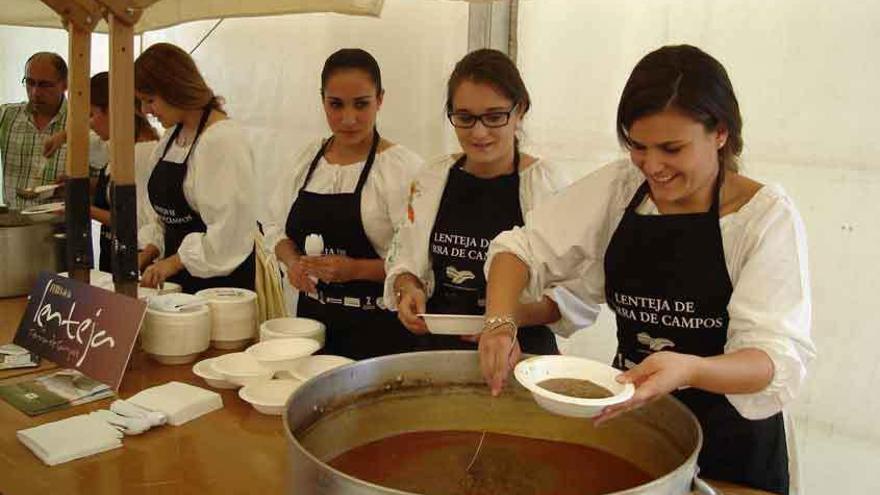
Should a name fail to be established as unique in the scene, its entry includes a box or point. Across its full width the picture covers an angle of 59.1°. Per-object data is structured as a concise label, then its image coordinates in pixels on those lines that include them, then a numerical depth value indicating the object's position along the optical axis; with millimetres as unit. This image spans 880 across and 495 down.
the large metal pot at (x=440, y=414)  1145
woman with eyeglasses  2154
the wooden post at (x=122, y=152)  1947
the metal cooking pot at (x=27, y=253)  2525
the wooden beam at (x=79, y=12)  1955
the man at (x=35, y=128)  4254
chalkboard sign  1774
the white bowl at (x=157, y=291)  2203
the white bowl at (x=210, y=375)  1828
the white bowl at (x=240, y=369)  1779
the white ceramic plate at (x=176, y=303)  2023
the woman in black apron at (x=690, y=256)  1396
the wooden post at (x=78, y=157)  2004
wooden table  1373
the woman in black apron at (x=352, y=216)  2520
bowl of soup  1103
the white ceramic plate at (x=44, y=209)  2745
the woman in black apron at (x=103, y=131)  3676
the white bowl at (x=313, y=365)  1805
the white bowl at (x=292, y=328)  1959
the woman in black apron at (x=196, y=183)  2936
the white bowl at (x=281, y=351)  1775
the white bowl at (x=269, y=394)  1665
